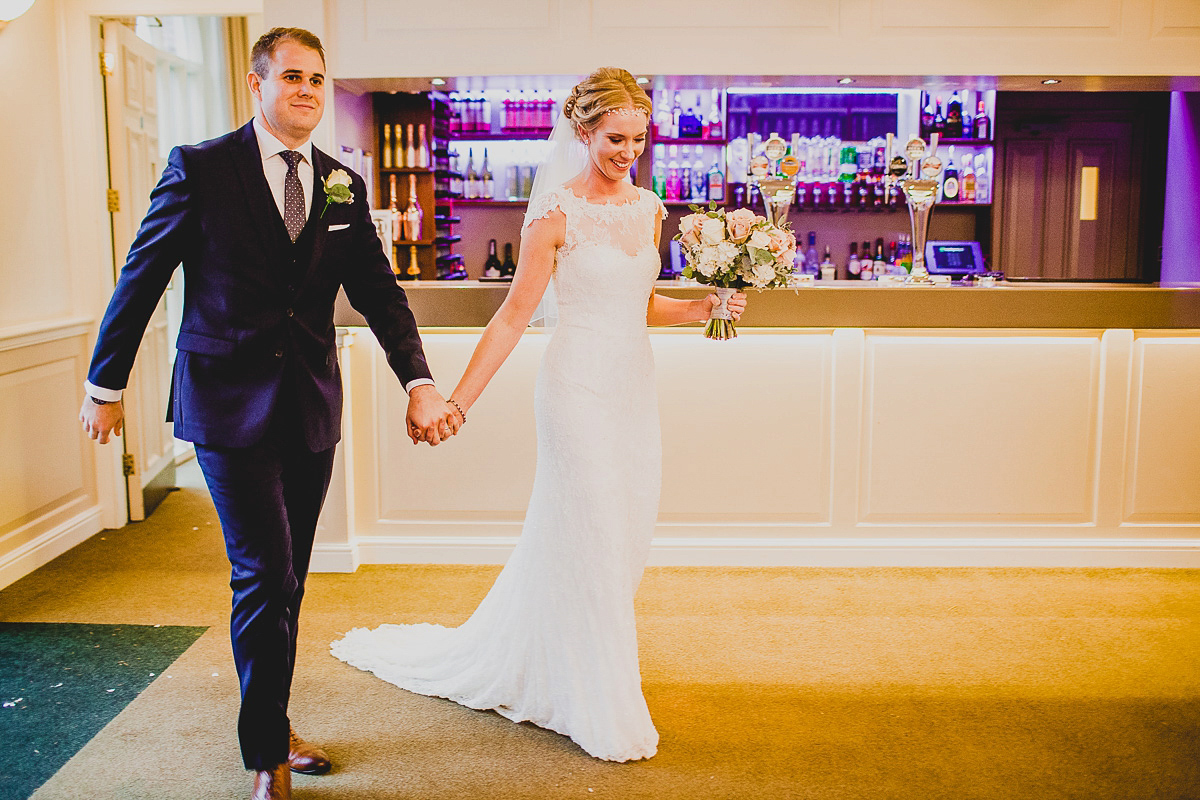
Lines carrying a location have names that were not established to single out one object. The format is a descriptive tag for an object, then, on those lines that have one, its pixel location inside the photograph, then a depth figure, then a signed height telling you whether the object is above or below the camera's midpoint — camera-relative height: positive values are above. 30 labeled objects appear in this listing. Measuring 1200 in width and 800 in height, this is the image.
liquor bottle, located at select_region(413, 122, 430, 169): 7.15 +0.71
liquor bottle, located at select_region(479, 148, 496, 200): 7.79 +0.53
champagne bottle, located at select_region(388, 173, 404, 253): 7.09 +0.25
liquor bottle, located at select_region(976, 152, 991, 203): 7.78 +0.53
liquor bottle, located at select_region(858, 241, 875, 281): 7.79 -0.08
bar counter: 4.34 -0.79
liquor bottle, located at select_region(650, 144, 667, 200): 7.62 +0.62
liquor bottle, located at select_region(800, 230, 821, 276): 7.86 -0.04
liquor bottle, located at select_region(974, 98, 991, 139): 7.64 +0.95
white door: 5.07 +0.25
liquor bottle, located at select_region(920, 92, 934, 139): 7.54 +1.00
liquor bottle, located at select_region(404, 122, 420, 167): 7.11 +0.73
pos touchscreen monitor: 7.64 -0.04
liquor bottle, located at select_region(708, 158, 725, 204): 7.54 +0.51
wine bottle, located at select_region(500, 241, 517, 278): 8.00 -0.08
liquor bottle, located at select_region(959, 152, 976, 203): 7.66 +0.55
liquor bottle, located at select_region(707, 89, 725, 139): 7.57 +0.98
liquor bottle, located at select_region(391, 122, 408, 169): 7.10 +0.69
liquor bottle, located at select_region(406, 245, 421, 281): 6.64 -0.09
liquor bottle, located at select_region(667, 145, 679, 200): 7.64 +0.59
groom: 2.28 -0.17
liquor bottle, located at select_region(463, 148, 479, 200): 7.78 +0.57
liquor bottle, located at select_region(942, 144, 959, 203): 7.71 +0.62
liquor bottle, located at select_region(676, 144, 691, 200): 7.65 +0.60
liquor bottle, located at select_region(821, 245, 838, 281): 6.37 -0.11
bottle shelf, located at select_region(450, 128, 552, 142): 7.56 +0.87
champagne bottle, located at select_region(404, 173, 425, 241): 6.97 +0.26
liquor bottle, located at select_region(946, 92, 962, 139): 7.61 +1.00
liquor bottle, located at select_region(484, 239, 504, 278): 7.89 -0.08
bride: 2.71 -0.48
